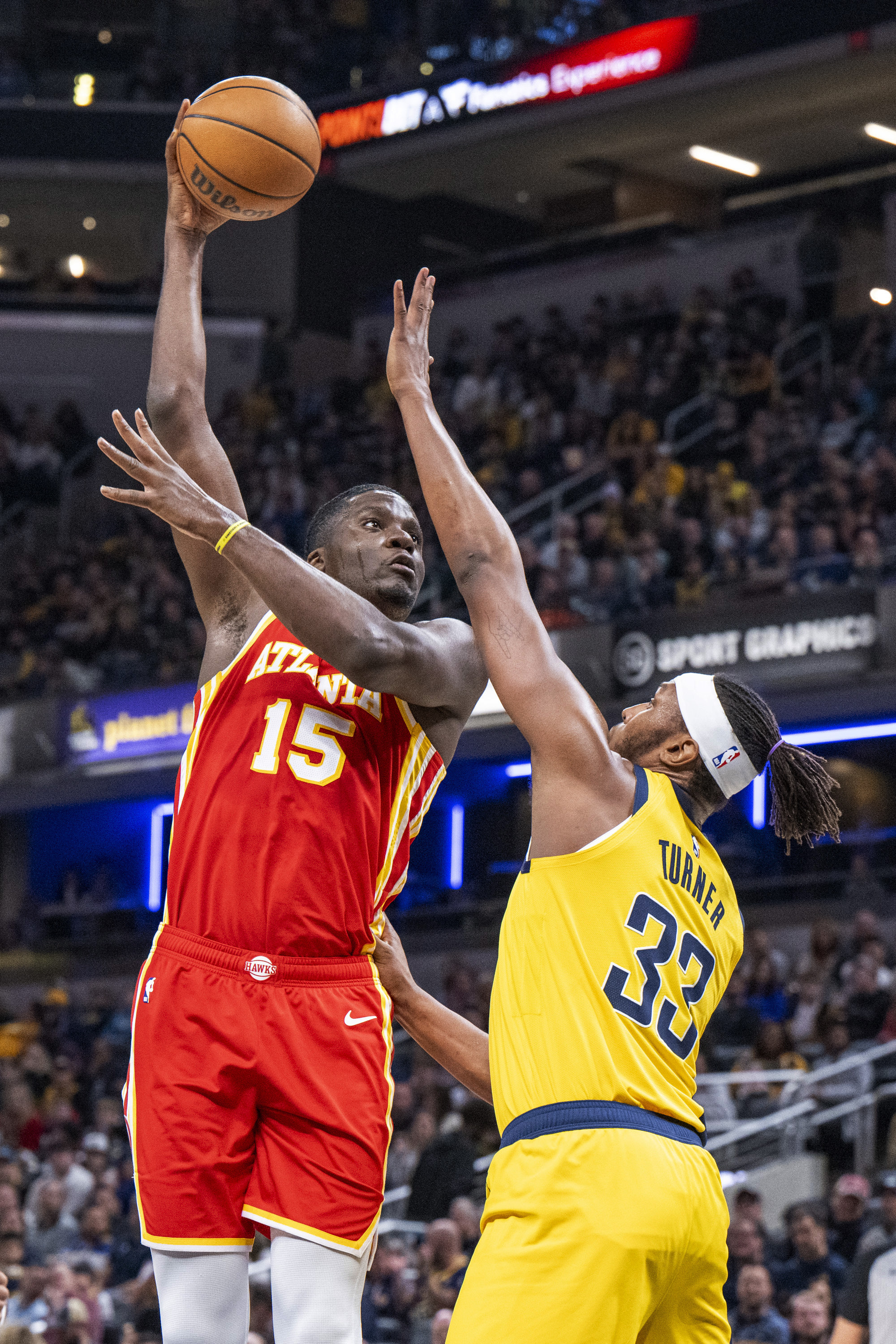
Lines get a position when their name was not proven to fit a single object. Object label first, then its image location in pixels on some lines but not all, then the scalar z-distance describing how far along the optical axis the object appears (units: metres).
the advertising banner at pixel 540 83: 20.88
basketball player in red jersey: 3.60
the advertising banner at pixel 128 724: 19.38
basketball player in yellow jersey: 3.14
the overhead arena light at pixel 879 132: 22.47
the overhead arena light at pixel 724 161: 23.81
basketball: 4.38
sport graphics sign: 15.21
